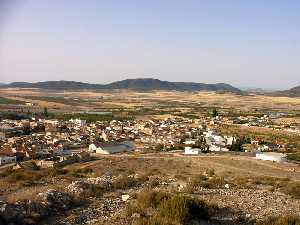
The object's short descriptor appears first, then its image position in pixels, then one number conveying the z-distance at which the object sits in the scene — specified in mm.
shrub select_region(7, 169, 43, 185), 19542
